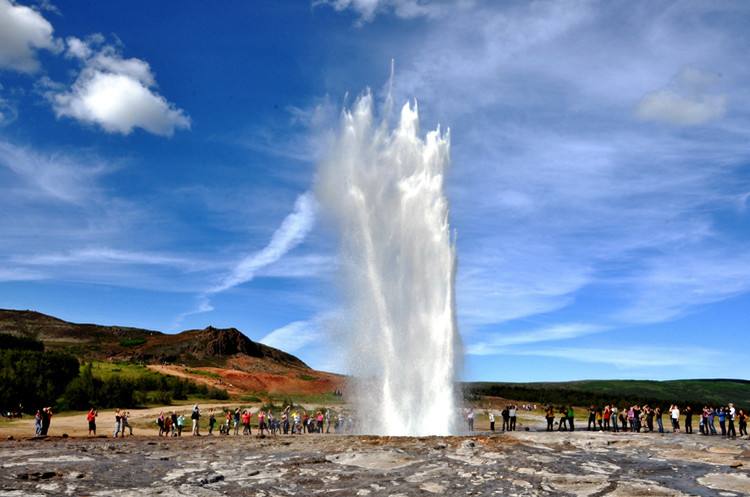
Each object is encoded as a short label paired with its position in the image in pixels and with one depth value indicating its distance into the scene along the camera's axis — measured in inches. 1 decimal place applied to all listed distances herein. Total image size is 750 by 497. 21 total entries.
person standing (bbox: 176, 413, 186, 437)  1253.9
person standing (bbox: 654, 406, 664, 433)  1289.1
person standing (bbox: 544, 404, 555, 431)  1310.3
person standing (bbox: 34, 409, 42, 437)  1121.4
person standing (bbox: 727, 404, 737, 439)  1181.5
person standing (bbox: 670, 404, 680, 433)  1306.7
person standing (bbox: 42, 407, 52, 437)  1131.8
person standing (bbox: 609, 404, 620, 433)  1341.0
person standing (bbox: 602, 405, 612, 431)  1359.1
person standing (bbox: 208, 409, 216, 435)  1308.9
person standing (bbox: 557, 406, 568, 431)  1327.9
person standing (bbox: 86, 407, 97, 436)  1176.8
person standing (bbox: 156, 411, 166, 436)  1233.4
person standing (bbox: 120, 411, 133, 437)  1196.4
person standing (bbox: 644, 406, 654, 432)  1345.7
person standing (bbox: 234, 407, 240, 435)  1295.5
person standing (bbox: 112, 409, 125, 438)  1178.0
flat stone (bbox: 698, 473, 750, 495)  621.6
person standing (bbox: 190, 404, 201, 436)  1253.7
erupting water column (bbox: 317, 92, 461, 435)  1119.0
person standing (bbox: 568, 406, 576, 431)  1299.1
